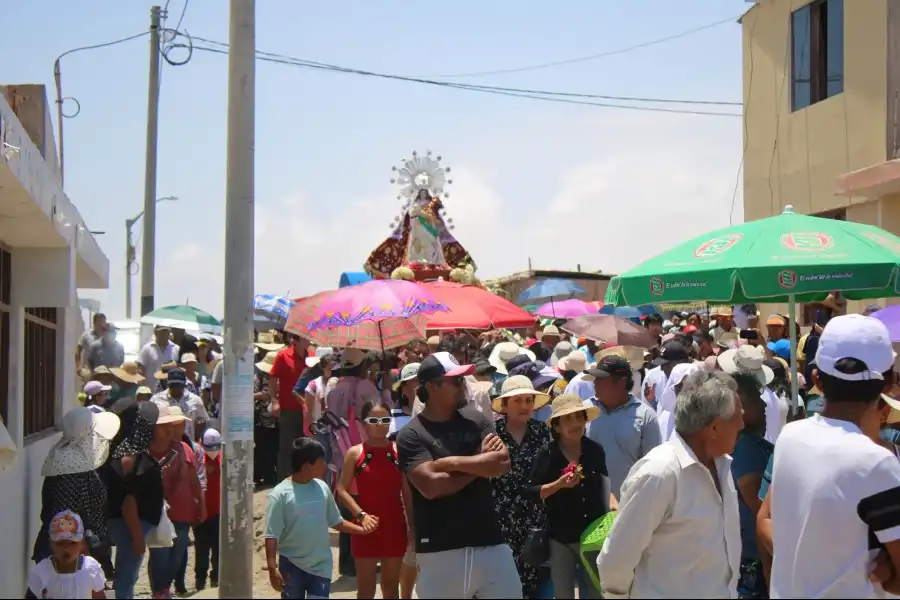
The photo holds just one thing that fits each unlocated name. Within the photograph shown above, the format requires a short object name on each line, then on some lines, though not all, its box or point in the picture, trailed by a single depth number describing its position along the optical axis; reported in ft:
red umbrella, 42.63
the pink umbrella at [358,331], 36.70
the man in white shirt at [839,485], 11.73
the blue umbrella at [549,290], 75.66
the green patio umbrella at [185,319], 62.13
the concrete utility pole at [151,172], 70.69
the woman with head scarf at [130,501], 25.75
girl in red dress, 23.43
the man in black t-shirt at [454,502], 18.44
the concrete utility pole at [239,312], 22.35
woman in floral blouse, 21.99
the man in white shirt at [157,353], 53.67
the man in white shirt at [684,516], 13.74
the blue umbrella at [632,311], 67.67
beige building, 50.14
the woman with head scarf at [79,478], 24.31
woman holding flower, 21.22
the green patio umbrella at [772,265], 23.59
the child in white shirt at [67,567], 21.11
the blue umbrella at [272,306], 64.54
